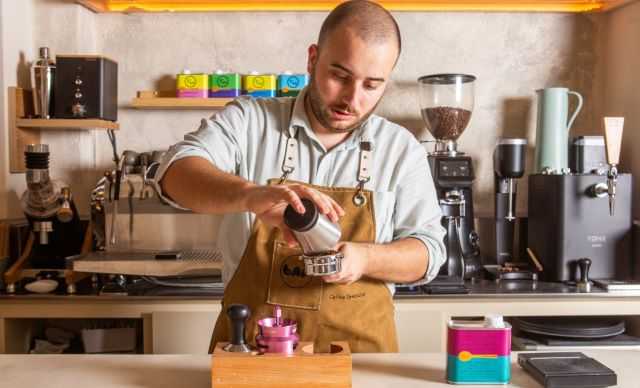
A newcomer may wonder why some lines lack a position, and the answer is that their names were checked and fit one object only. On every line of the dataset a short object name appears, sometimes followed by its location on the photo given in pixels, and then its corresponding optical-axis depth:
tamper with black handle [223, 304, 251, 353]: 1.32
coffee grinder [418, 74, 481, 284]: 2.75
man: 1.72
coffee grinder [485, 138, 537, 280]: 2.80
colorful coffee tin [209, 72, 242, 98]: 2.97
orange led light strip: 3.00
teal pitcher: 2.90
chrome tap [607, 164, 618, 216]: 2.62
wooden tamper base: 1.29
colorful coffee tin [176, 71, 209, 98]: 2.97
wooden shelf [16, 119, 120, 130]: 2.81
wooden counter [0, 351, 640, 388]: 1.39
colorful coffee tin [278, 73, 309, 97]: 2.98
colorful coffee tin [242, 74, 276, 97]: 2.98
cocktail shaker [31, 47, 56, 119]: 2.83
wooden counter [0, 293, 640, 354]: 2.49
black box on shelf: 2.82
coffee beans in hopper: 2.89
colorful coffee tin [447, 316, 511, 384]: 1.38
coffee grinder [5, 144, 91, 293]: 2.67
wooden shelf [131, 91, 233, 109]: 2.93
